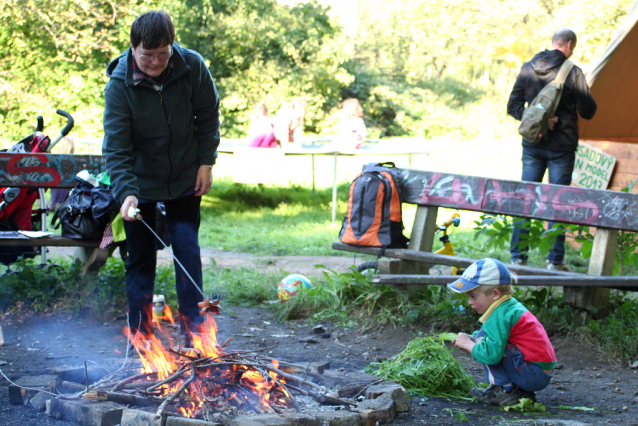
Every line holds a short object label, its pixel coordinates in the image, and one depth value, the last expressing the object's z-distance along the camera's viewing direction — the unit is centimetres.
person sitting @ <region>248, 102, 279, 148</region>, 1095
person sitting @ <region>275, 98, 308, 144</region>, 1093
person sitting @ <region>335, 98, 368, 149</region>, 1094
